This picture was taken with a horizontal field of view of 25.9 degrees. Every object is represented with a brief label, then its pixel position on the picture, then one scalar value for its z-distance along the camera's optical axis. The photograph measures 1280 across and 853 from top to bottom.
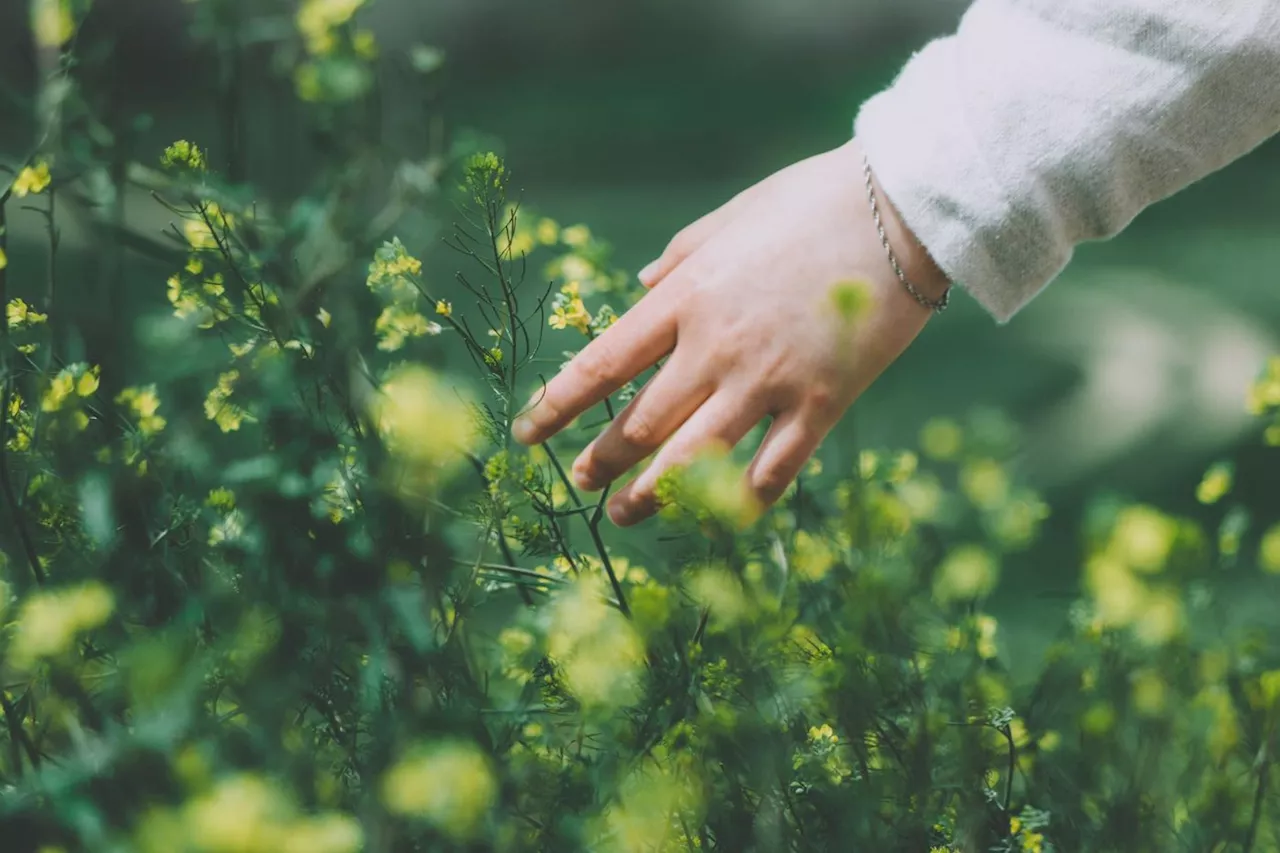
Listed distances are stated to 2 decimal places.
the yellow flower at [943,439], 0.94
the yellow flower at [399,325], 0.96
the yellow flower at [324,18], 0.96
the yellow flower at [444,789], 0.79
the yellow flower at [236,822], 0.68
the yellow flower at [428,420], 0.83
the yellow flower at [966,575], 0.92
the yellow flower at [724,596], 0.87
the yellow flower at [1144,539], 0.86
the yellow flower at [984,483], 0.94
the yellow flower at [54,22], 0.90
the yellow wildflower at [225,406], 0.92
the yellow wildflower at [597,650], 0.86
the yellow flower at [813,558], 1.03
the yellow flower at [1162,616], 0.87
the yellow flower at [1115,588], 0.87
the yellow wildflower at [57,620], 0.82
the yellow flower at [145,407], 0.94
